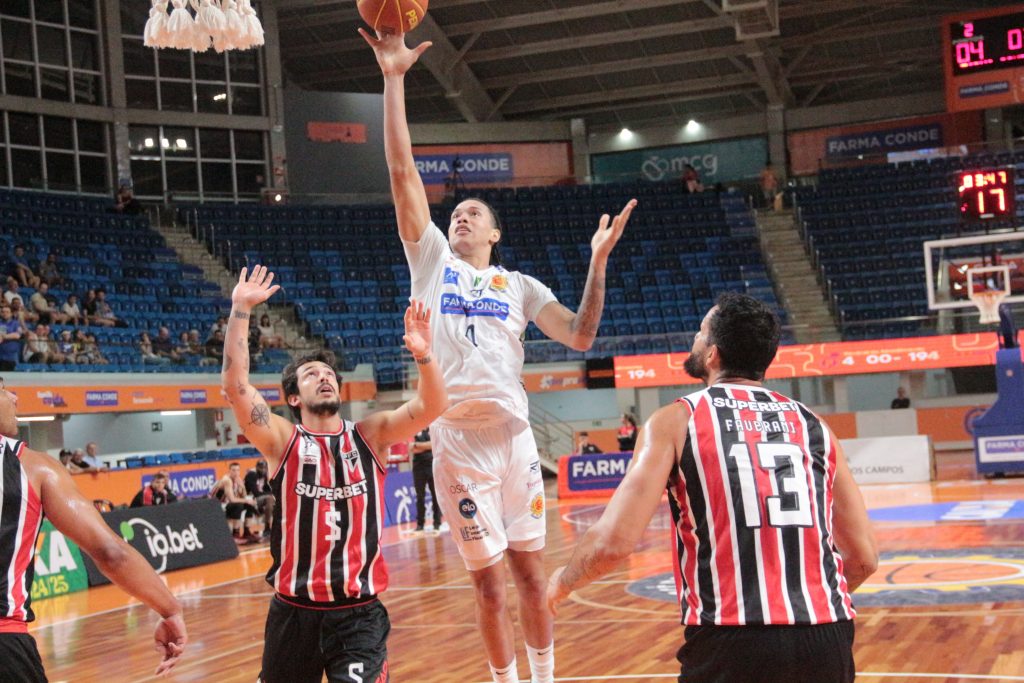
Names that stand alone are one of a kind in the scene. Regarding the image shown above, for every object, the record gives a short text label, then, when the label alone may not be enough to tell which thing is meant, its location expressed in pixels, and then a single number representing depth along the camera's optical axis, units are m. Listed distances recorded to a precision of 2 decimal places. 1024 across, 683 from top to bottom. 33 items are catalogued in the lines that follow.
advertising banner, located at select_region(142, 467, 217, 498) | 17.58
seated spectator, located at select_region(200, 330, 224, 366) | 21.72
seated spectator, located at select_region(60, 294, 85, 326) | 20.17
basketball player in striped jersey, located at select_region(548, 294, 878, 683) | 2.79
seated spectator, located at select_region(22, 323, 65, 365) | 18.45
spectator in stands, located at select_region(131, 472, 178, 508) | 14.09
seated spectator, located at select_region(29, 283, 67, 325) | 19.70
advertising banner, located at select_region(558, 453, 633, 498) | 21.52
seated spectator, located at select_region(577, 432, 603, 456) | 22.17
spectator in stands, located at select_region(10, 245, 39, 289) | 20.56
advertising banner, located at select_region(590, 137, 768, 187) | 33.97
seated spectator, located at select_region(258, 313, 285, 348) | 22.89
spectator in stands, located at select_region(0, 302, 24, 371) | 17.86
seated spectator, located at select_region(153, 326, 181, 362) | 20.97
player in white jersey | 4.67
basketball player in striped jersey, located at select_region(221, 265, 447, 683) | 4.21
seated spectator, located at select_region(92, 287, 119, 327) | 20.86
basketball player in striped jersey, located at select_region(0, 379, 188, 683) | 3.24
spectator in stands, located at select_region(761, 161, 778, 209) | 30.56
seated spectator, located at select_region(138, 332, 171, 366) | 20.62
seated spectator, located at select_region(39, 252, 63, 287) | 21.12
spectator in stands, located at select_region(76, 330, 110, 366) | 19.31
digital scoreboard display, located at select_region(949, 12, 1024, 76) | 24.03
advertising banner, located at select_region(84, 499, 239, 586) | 12.78
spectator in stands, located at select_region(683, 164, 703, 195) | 31.47
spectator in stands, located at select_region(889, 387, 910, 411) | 24.64
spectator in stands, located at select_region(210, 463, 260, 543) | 15.45
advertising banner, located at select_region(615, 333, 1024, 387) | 22.50
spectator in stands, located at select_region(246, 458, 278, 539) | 16.33
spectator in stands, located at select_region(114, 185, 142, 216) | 26.11
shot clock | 17.69
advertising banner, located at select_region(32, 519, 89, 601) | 11.73
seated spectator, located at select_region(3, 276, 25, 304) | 19.30
